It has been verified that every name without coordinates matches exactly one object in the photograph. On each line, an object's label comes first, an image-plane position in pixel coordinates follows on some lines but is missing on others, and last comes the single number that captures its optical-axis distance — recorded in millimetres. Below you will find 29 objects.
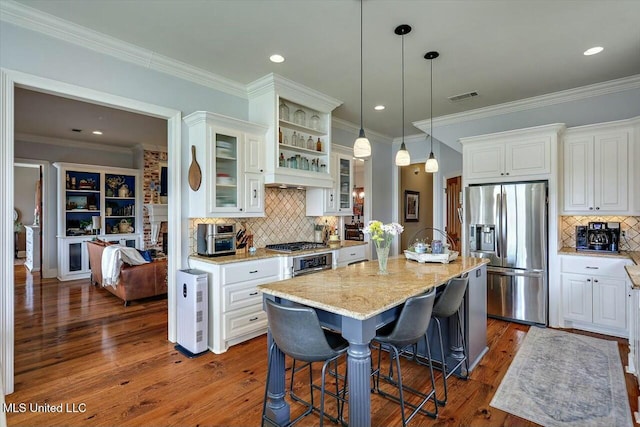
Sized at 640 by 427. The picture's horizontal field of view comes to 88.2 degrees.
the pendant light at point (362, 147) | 2678
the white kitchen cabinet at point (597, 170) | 3648
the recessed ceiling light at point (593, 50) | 3047
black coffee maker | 3764
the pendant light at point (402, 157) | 3210
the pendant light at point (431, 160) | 3135
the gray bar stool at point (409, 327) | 1893
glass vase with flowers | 2430
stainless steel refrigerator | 3902
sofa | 4707
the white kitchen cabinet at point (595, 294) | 3488
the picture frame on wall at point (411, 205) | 7350
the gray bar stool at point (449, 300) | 2303
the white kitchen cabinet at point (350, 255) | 4340
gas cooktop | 3910
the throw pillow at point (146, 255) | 5110
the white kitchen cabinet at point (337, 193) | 4707
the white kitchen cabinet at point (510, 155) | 3914
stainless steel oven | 3712
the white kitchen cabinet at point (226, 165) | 3355
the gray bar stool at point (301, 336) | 1703
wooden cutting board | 3388
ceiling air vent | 4152
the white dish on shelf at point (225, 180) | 3502
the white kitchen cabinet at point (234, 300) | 3201
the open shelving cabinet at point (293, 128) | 3797
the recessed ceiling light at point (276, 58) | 3199
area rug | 2212
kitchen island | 1634
